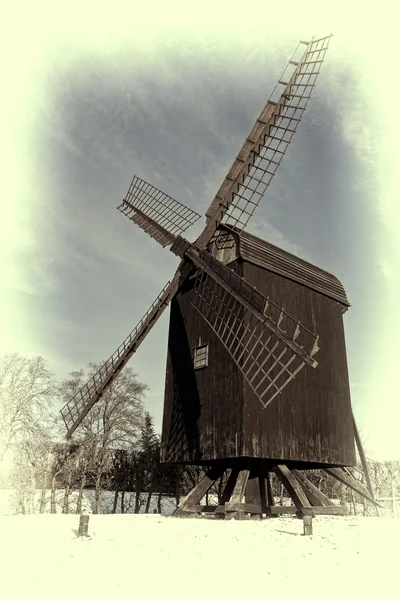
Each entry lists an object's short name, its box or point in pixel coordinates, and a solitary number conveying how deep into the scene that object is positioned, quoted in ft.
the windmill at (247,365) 48.11
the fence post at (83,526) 33.40
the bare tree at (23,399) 86.58
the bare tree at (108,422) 89.66
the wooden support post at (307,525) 34.24
